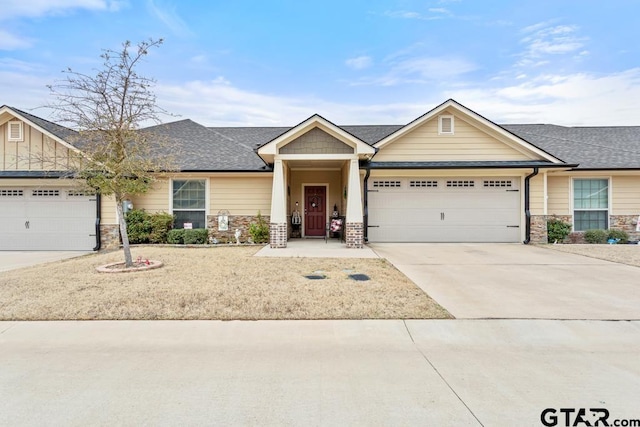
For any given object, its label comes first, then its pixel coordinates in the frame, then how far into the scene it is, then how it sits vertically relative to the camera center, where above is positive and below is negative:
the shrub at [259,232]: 13.69 -0.71
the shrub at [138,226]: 13.48 -0.46
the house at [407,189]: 13.45 +1.00
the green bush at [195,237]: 13.45 -0.88
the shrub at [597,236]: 13.80 -0.87
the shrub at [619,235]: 13.88 -0.83
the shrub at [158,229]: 13.55 -0.58
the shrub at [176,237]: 13.45 -0.88
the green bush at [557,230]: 13.95 -0.66
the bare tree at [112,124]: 8.28 +2.13
